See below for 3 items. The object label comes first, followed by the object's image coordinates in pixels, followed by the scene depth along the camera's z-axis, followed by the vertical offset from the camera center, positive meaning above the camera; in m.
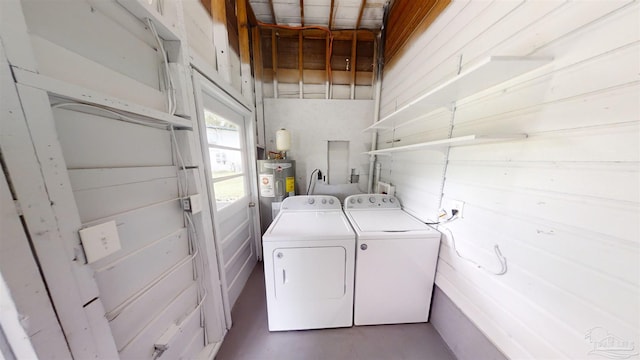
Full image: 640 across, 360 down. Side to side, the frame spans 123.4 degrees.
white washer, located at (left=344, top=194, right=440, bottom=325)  1.46 -1.01
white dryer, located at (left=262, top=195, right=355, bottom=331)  1.41 -1.01
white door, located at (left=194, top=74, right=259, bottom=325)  1.44 -0.26
